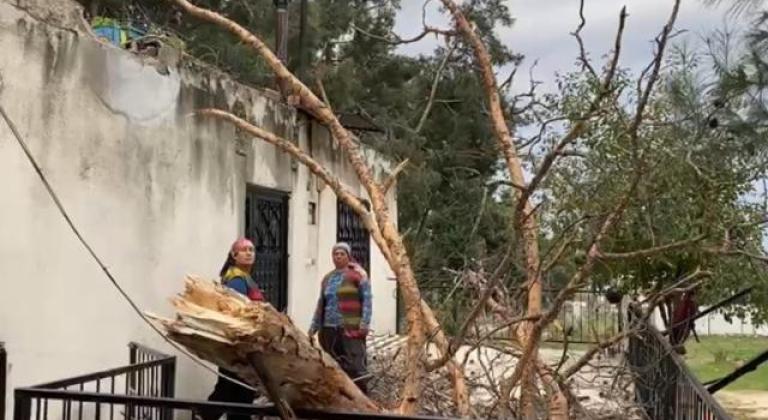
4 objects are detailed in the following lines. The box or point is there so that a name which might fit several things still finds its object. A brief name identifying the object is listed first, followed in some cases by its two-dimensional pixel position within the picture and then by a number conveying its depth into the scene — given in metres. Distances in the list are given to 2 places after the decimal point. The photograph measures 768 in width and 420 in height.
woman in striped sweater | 7.50
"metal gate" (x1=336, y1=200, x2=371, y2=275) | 12.04
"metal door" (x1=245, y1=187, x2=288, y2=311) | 8.74
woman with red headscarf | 6.37
